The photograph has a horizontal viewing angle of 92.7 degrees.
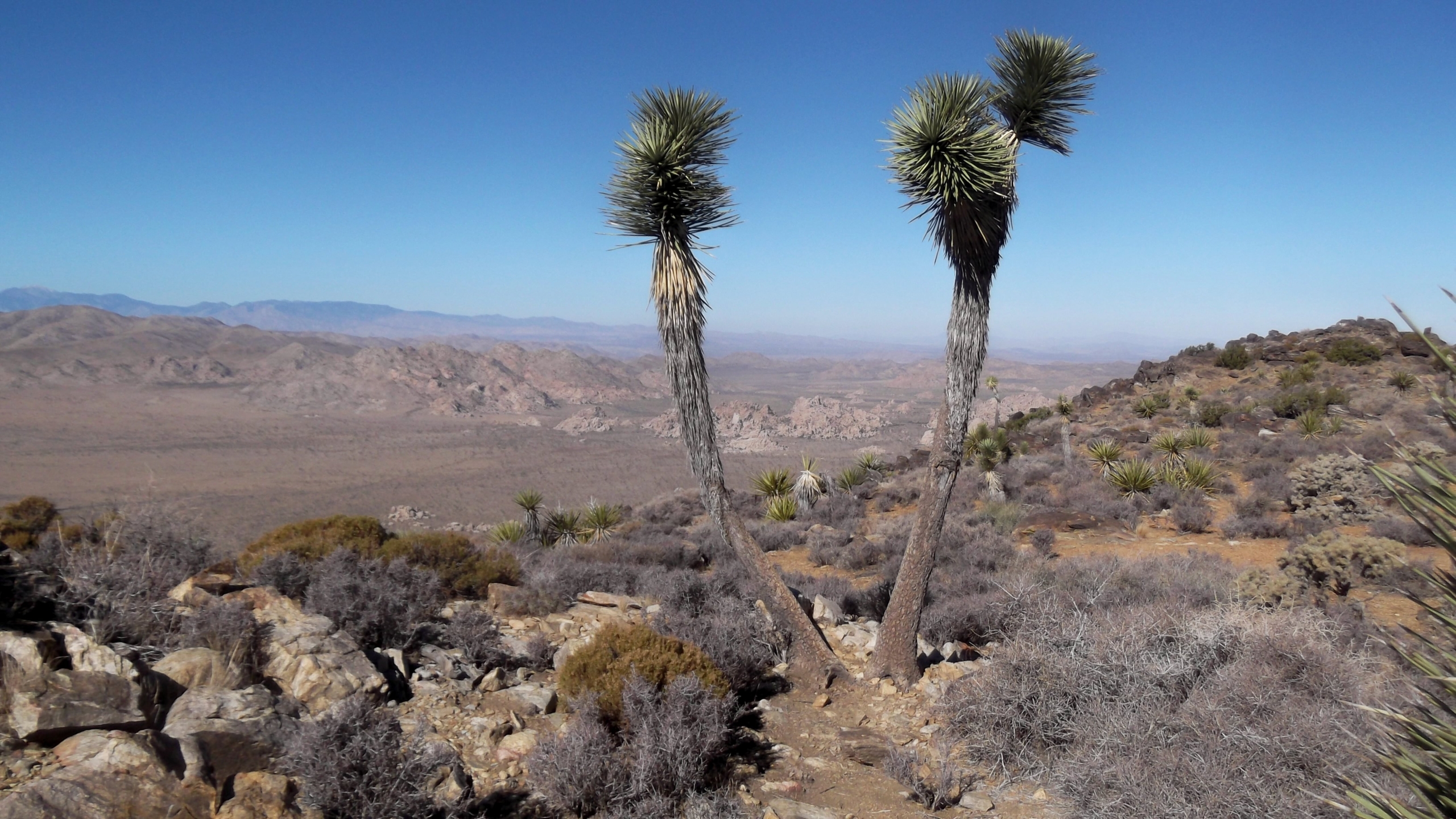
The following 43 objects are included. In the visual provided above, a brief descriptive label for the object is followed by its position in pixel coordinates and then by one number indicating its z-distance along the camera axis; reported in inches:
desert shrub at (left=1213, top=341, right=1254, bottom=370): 1246.9
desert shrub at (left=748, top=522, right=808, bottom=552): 581.9
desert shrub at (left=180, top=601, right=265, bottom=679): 190.4
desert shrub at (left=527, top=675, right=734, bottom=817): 163.6
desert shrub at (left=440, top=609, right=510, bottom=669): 248.5
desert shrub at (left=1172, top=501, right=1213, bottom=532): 503.8
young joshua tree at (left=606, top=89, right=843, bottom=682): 246.4
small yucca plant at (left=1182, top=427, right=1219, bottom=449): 721.6
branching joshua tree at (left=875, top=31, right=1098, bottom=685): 233.8
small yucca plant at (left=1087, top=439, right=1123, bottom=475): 683.4
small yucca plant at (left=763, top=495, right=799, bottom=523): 676.1
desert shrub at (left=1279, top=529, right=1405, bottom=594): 314.7
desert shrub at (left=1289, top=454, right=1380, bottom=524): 468.4
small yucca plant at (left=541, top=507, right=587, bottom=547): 609.0
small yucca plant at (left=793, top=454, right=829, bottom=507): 711.7
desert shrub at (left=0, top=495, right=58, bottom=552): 347.9
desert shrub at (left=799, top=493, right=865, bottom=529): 668.7
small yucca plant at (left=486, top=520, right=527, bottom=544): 577.0
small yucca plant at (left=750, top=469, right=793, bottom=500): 738.8
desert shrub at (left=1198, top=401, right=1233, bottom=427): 879.1
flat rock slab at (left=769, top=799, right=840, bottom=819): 179.0
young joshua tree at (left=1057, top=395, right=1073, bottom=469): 734.5
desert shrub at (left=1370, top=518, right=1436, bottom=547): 389.1
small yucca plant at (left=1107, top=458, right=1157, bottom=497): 590.2
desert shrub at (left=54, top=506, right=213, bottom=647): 193.8
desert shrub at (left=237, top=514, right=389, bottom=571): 308.3
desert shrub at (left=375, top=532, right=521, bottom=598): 335.9
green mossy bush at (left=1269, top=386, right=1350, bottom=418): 845.8
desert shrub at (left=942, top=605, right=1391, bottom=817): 149.0
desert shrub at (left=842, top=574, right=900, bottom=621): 368.8
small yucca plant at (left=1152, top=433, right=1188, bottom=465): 673.0
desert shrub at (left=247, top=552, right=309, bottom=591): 265.1
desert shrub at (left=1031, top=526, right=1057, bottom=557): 482.6
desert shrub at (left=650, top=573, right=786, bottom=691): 253.6
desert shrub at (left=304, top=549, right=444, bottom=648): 241.4
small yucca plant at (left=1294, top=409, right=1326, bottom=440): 727.7
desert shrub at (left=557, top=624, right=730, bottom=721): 204.5
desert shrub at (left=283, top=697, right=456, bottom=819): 135.9
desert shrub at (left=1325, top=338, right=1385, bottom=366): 1066.1
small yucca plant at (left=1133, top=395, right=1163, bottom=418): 1011.9
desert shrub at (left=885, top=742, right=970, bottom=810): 185.2
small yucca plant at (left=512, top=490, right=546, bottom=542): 594.2
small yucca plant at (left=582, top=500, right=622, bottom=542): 607.2
